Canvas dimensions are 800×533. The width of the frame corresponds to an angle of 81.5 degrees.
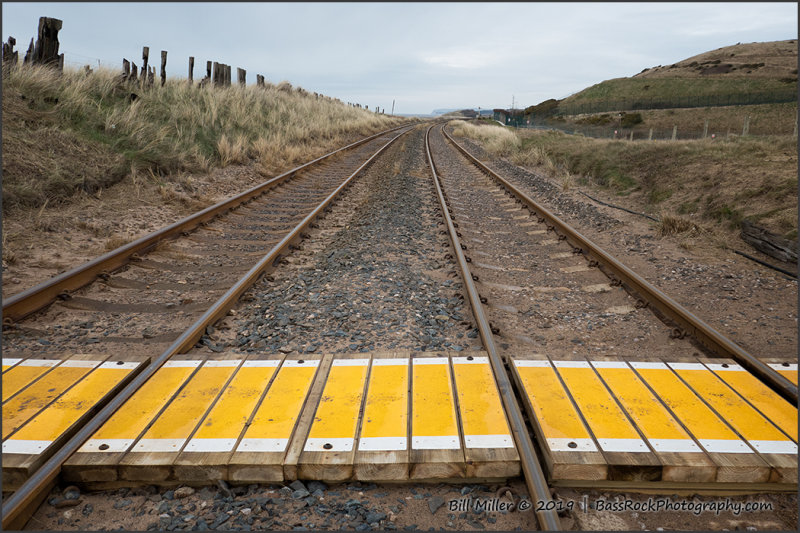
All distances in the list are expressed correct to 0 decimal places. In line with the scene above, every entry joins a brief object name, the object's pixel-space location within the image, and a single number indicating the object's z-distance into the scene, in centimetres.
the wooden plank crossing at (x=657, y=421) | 226
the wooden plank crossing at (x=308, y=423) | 228
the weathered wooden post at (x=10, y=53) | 982
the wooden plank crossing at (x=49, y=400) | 228
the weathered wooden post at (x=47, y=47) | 1052
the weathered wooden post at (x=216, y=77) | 1973
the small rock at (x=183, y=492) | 225
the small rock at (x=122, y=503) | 219
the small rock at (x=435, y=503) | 218
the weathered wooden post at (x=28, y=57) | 1047
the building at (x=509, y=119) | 4622
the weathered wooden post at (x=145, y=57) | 1395
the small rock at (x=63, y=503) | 215
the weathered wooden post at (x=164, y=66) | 1501
